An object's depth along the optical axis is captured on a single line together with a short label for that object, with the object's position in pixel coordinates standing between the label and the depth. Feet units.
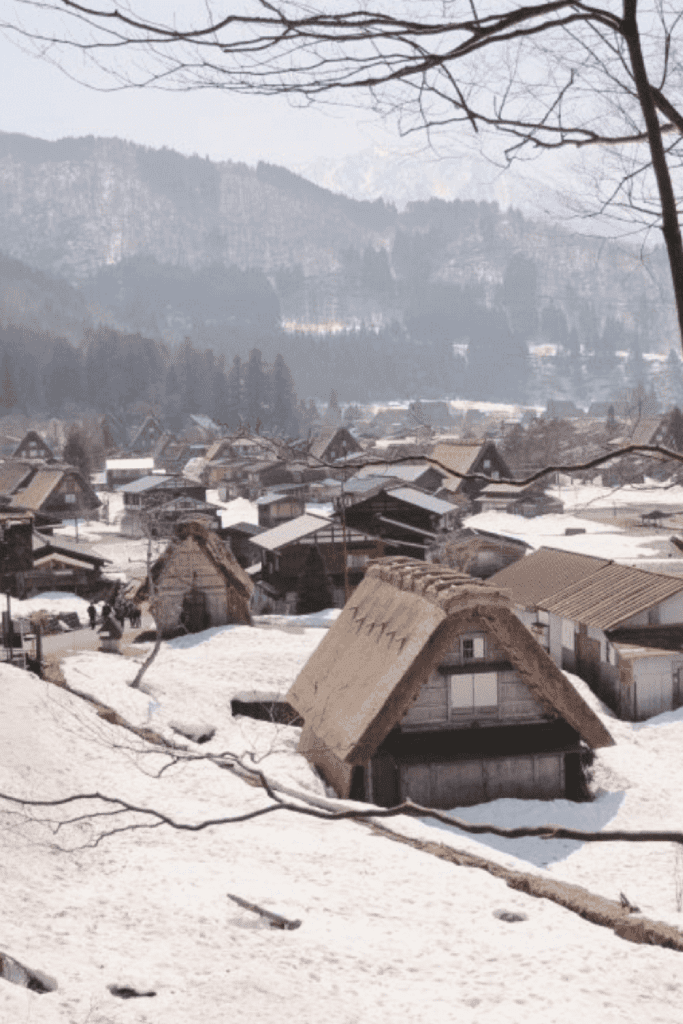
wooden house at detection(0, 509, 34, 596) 111.55
